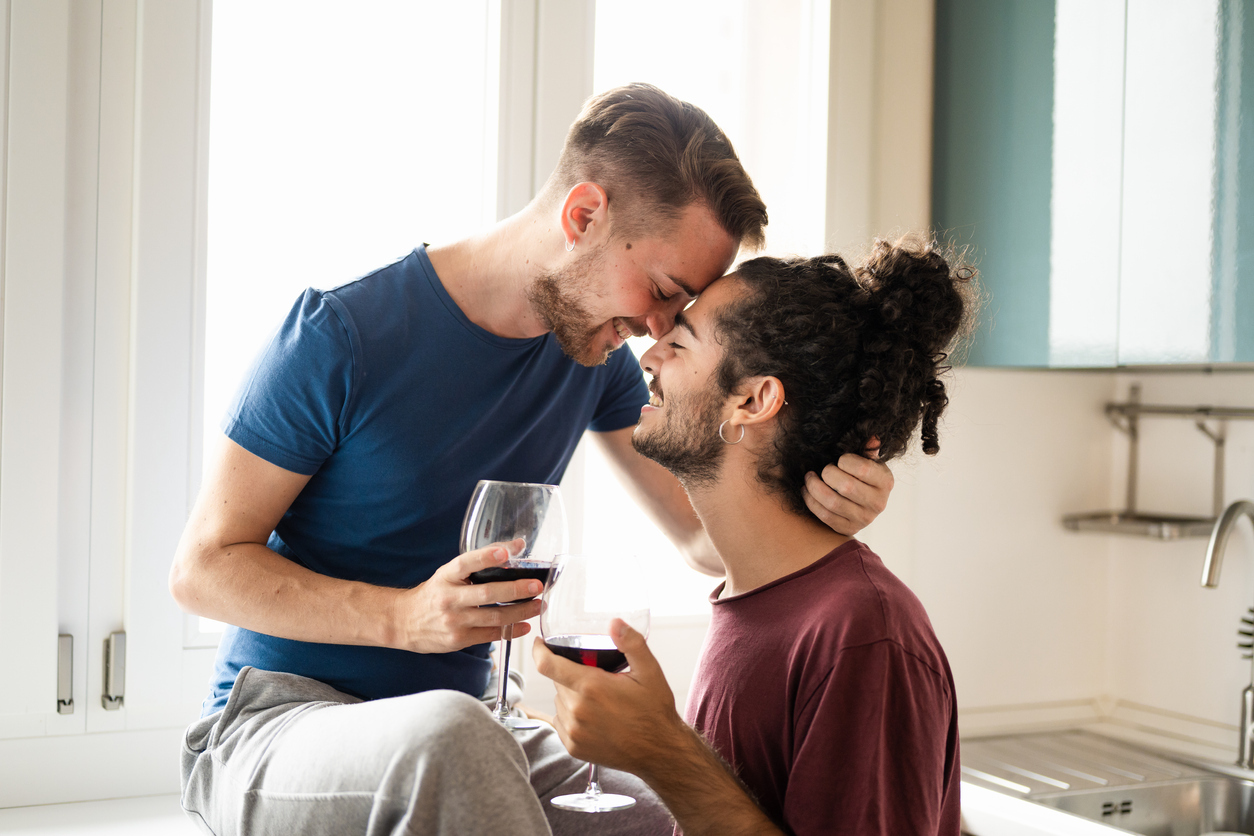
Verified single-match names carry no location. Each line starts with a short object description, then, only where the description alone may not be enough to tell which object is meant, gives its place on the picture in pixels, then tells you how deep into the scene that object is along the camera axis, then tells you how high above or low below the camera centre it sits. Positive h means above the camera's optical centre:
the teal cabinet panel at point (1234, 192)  1.93 +0.42
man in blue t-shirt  1.43 -0.06
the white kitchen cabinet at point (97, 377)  1.88 +0.02
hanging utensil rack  2.54 -0.19
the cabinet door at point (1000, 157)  2.36 +0.60
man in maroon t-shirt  1.13 -0.23
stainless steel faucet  2.32 -0.33
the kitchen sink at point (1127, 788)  2.16 -0.80
